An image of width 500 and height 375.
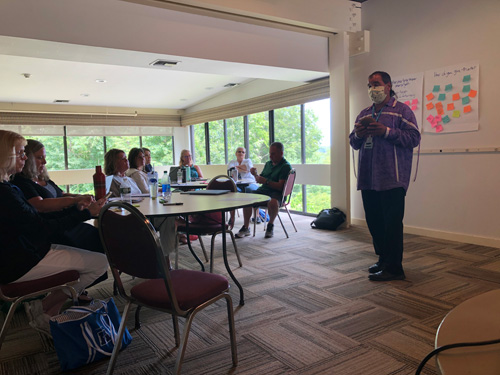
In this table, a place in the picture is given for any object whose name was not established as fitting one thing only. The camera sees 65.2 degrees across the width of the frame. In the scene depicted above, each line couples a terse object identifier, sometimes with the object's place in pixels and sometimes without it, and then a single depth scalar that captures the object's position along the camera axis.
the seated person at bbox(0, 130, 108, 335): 1.84
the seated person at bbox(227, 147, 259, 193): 5.89
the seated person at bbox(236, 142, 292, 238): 4.93
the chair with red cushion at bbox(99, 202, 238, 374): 1.52
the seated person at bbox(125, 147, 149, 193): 3.94
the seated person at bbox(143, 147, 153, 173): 5.30
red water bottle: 2.45
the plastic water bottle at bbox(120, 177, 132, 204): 2.58
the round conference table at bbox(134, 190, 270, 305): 2.22
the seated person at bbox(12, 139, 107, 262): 2.26
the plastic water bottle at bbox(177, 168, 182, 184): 5.52
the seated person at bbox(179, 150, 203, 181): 6.28
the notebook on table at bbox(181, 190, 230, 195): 3.15
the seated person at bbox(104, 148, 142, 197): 3.54
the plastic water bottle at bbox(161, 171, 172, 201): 2.97
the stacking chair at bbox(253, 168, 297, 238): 4.89
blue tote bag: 1.88
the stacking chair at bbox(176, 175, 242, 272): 3.27
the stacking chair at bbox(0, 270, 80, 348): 1.87
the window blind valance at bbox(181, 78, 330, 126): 6.00
